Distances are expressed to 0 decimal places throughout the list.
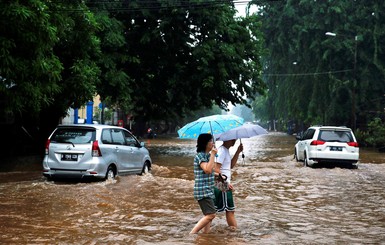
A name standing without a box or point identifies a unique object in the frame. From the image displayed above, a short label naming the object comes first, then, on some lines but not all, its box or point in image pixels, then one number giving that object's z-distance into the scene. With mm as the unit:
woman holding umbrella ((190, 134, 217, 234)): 7255
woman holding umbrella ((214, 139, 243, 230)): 7855
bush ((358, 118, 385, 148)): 34156
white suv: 19000
